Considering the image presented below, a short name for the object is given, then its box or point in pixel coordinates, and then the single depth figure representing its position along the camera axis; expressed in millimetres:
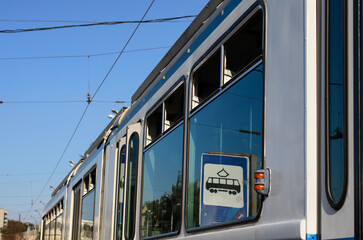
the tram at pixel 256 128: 2533
